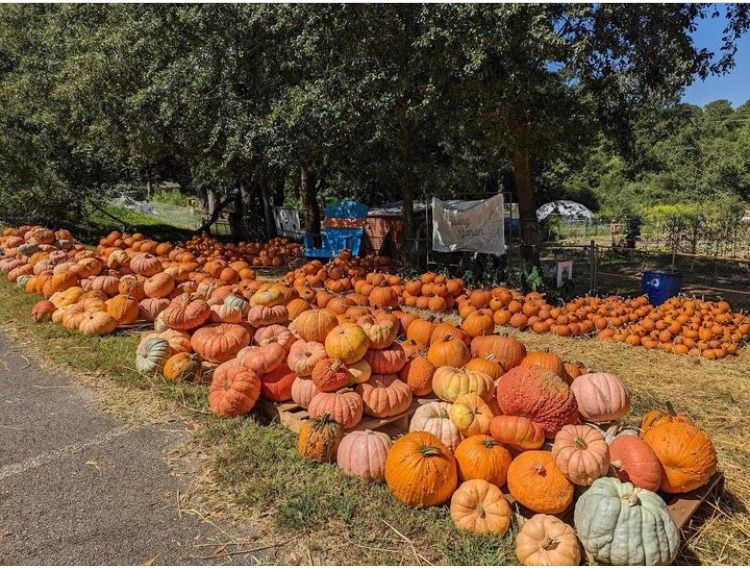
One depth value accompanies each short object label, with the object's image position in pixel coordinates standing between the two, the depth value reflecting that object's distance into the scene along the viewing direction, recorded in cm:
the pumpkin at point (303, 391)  416
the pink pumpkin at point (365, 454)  341
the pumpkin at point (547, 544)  267
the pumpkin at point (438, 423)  357
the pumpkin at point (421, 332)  534
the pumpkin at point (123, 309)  671
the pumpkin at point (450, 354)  452
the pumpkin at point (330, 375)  399
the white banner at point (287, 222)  2207
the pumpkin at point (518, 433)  332
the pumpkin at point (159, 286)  693
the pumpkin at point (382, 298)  820
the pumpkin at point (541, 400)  345
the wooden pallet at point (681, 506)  294
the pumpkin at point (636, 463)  302
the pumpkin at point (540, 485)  293
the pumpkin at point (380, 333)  434
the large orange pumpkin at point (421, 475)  312
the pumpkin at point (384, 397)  397
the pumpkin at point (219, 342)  504
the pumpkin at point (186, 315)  538
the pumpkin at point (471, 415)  354
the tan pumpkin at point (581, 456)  297
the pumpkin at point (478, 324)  656
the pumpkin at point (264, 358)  441
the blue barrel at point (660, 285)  905
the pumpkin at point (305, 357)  423
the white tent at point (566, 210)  3309
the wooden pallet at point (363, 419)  394
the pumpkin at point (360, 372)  414
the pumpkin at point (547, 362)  400
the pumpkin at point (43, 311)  715
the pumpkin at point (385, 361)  431
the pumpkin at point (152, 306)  684
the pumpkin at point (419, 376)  426
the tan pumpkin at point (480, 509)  295
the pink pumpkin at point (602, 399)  368
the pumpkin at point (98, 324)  650
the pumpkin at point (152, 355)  518
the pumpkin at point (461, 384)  386
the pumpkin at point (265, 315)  557
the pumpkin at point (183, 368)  500
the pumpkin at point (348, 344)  411
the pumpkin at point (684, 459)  305
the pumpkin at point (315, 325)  473
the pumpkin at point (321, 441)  360
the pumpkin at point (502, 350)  461
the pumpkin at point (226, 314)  557
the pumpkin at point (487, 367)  416
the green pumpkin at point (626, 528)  262
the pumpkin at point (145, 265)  809
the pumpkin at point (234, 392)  424
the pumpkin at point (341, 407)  381
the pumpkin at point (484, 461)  318
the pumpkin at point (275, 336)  473
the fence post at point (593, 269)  986
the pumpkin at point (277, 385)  441
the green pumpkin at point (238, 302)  566
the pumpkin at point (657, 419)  338
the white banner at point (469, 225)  1000
